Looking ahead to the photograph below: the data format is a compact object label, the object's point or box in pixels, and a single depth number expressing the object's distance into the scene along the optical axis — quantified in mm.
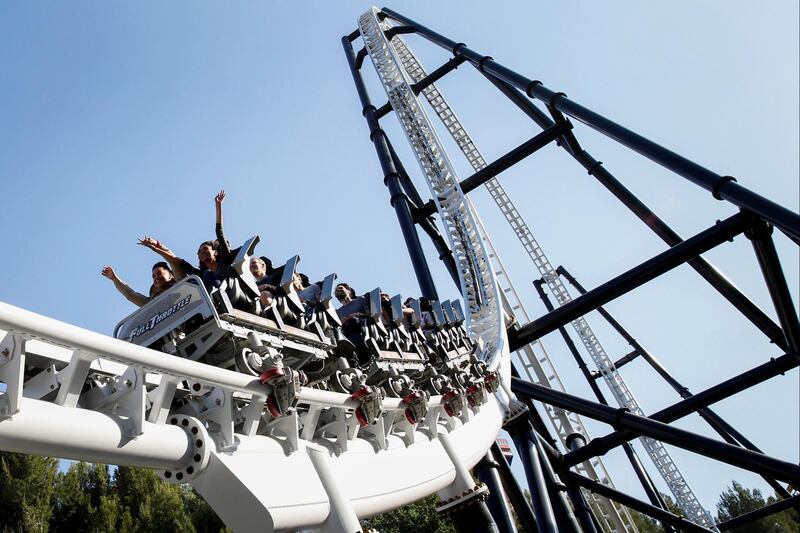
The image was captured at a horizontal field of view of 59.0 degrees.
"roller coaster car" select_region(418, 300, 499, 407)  5234
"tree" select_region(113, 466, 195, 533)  12946
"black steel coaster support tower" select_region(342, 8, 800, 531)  5844
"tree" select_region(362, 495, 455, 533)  18250
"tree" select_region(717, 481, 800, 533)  36062
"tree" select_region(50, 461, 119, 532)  12656
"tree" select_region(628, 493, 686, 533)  31109
